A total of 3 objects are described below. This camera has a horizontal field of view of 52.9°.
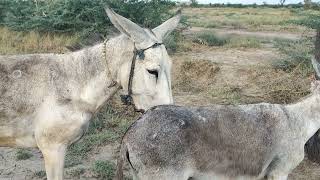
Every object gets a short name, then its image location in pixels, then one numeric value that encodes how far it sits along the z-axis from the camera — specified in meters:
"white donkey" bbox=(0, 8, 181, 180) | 3.12
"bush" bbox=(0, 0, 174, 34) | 10.01
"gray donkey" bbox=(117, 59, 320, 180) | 2.91
